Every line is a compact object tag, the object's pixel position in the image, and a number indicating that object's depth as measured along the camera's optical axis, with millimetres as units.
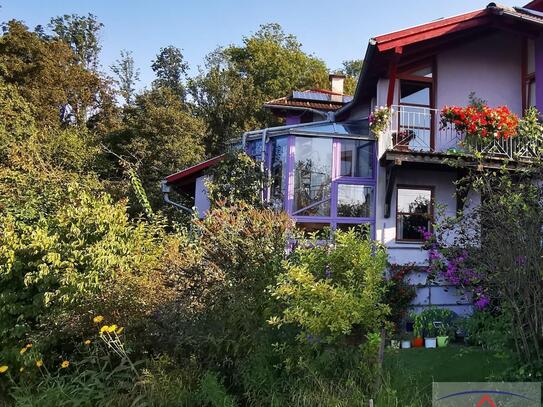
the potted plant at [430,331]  7840
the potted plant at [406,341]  7455
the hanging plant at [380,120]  9531
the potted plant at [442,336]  7402
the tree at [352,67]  41569
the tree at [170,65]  35188
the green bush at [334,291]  3539
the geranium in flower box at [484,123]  9148
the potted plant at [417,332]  7488
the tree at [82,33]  31125
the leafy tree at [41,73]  20672
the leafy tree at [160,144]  19719
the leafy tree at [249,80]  24094
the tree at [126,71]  34188
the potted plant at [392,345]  4633
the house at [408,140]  9773
